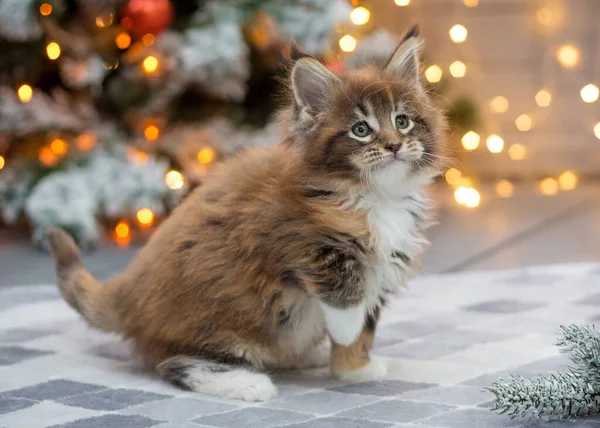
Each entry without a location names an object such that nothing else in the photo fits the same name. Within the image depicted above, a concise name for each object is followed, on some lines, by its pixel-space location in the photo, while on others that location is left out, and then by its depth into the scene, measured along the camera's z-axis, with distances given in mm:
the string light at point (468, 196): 3945
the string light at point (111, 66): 3460
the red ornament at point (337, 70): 1837
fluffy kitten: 1731
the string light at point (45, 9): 3324
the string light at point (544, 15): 4508
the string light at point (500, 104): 4688
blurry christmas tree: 3340
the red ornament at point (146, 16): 3410
